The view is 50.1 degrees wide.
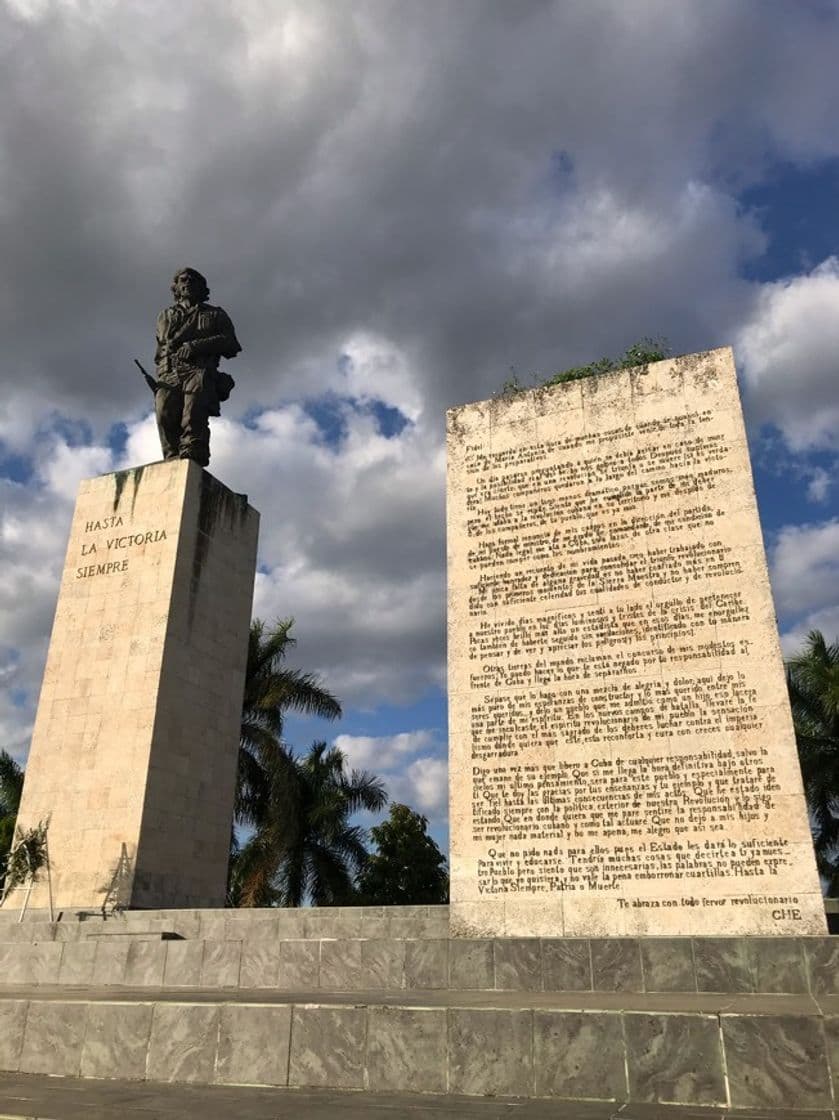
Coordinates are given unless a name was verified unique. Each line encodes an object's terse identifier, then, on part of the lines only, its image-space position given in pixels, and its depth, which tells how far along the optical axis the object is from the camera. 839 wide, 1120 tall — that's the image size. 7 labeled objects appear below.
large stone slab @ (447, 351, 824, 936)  10.07
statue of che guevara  20.08
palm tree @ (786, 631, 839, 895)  26.41
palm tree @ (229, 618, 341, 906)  27.52
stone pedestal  16.33
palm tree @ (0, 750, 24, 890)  30.52
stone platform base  5.45
